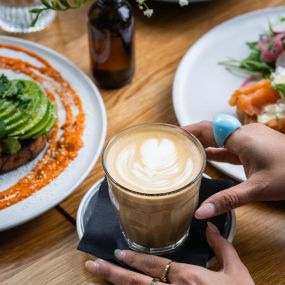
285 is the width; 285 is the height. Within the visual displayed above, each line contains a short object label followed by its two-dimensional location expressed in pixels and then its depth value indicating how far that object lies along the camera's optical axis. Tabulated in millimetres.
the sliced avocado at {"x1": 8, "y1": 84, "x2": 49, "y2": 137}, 1345
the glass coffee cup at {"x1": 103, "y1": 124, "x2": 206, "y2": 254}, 1062
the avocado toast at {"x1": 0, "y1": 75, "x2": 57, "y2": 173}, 1336
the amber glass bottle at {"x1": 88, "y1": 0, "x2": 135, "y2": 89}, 1521
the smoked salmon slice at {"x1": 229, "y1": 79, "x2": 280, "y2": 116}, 1467
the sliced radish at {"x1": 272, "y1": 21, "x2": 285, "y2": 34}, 1705
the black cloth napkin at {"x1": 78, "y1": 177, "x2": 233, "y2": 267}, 1143
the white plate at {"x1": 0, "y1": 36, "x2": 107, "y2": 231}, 1258
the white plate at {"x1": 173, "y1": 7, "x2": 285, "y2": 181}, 1559
